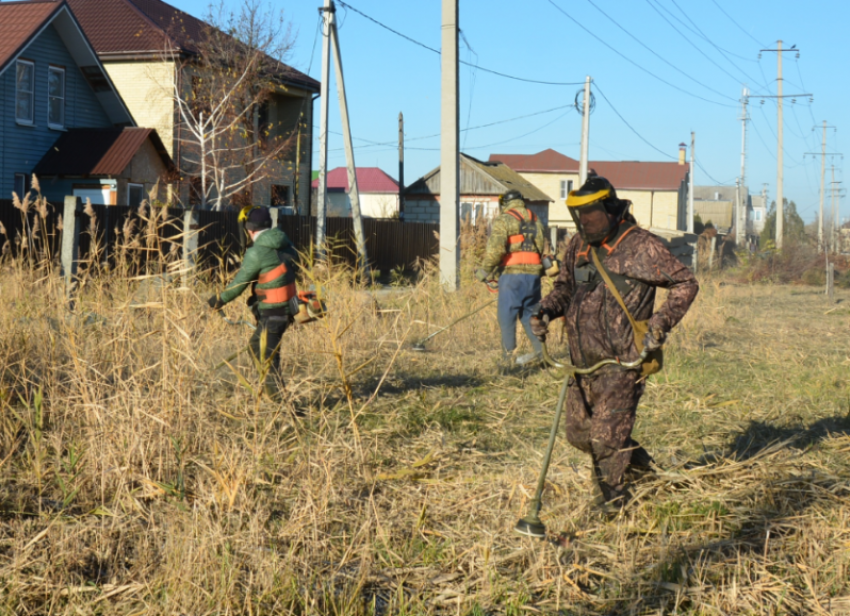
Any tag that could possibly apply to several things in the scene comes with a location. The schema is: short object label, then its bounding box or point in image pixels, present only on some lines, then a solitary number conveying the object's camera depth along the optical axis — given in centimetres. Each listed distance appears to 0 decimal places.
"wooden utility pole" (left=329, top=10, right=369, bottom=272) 1922
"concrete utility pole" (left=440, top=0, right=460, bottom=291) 1416
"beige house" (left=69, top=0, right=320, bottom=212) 2711
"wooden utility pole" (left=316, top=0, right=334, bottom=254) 1978
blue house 2362
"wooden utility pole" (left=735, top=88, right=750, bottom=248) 5969
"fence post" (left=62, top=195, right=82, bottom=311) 994
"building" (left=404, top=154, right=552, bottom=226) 4641
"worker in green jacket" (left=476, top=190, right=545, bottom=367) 936
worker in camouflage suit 465
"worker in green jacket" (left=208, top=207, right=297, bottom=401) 672
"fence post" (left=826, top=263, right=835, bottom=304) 2241
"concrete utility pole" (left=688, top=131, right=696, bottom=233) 4794
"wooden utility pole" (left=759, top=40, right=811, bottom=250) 4119
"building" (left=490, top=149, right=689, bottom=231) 6544
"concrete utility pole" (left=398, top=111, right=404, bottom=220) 3591
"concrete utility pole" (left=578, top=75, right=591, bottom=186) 3058
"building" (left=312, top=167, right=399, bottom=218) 7144
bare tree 2583
